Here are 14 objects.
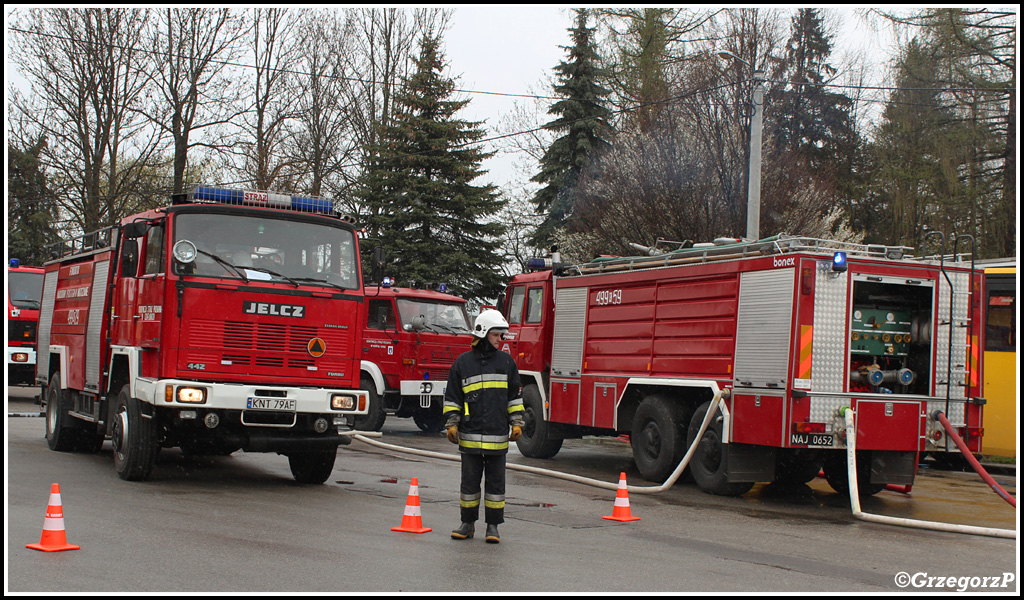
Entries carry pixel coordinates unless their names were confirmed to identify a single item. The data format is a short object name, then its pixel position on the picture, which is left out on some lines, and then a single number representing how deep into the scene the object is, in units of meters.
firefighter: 7.91
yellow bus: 15.47
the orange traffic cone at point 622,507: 9.35
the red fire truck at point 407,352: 18.55
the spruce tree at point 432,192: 33.22
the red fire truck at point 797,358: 10.63
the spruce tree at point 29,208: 31.38
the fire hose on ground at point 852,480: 8.97
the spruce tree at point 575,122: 33.84
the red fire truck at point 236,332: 10.15
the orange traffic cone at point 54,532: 6.76
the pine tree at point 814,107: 38.19
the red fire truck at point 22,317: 21.47
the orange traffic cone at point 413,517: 8.14
